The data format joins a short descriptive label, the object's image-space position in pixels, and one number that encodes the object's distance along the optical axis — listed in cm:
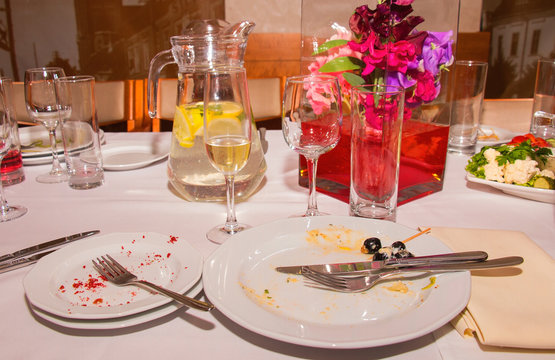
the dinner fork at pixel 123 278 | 55
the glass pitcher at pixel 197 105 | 90
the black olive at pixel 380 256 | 67
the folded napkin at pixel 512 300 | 52
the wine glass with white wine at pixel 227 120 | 74
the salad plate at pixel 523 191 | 94
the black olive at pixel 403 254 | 66
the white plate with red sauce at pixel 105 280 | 56
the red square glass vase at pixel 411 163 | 98
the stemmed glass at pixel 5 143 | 90
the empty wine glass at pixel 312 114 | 81
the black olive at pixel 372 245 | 70
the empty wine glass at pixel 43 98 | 122
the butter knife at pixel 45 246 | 75
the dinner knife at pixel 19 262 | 72
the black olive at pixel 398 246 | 68
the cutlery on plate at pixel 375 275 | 61
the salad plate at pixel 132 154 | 122
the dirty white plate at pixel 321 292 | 51
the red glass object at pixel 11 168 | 113
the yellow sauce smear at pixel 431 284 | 60
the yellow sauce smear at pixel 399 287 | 61
